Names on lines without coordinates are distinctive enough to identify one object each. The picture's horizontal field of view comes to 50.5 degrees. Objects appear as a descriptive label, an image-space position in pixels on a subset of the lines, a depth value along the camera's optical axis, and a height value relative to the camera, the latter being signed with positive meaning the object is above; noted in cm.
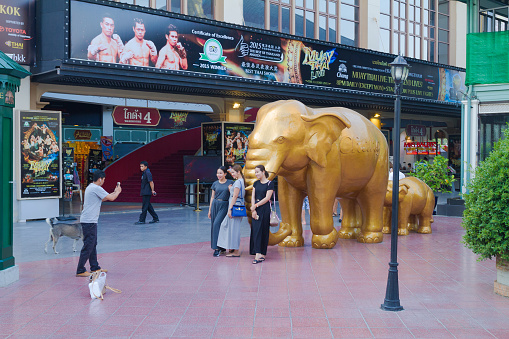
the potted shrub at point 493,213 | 683 -61
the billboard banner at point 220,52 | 1367 +341
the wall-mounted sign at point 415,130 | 2479 +164
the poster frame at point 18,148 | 1371 +37
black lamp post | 639 -50
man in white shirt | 788 -79
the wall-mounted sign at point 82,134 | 2548 +138
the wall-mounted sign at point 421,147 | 2514 +87
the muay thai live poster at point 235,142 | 1819 +77
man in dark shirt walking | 1390 -66
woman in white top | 950 -117
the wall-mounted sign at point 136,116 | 1723 +159
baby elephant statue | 1203 -93
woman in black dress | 895 -83
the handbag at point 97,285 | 678 -154
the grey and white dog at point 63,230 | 975 -121
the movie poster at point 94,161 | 2401 +10
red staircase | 1997 -18
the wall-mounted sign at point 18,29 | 1333 +334
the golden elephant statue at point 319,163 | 924 +3
